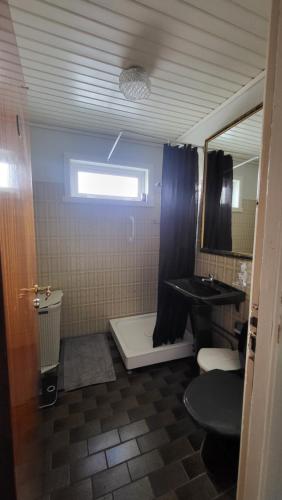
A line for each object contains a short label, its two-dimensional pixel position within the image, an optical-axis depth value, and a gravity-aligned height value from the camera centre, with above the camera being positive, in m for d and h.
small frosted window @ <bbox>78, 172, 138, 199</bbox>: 2.32 +0.48
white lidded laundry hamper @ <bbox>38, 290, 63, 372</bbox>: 1.78 -0.99
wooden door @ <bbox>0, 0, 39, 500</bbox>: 0.49 -0.23
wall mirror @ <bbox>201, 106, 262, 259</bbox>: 1.60 +0.35
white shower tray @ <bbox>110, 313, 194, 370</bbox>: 1.84 -1.22
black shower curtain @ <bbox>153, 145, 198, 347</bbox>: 1.96 -0.07
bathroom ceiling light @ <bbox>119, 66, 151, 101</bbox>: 1.30 +0.95
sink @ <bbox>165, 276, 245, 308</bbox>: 1.51 -0.56
